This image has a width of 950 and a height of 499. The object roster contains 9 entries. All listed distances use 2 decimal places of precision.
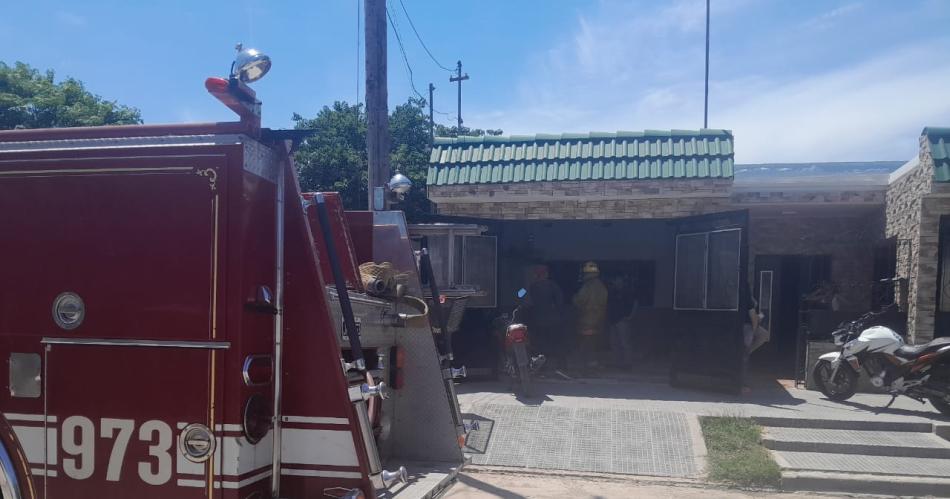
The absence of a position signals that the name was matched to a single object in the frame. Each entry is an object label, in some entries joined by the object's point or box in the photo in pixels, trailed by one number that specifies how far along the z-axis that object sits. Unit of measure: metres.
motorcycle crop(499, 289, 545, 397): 8.68
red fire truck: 3.00
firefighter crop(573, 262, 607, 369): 10.77
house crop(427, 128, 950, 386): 9.50
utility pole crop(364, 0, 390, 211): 8.68
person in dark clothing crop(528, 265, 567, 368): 10.72
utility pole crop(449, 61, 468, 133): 38.03
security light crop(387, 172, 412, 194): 6.59
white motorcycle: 7.91
